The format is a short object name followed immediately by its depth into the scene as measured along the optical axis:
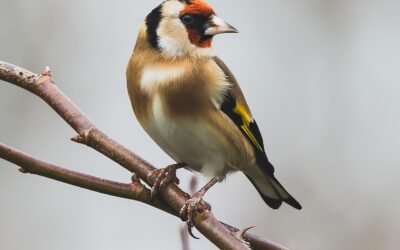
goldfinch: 6.43
